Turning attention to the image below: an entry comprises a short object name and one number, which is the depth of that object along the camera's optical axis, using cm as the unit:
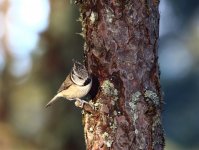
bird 708
